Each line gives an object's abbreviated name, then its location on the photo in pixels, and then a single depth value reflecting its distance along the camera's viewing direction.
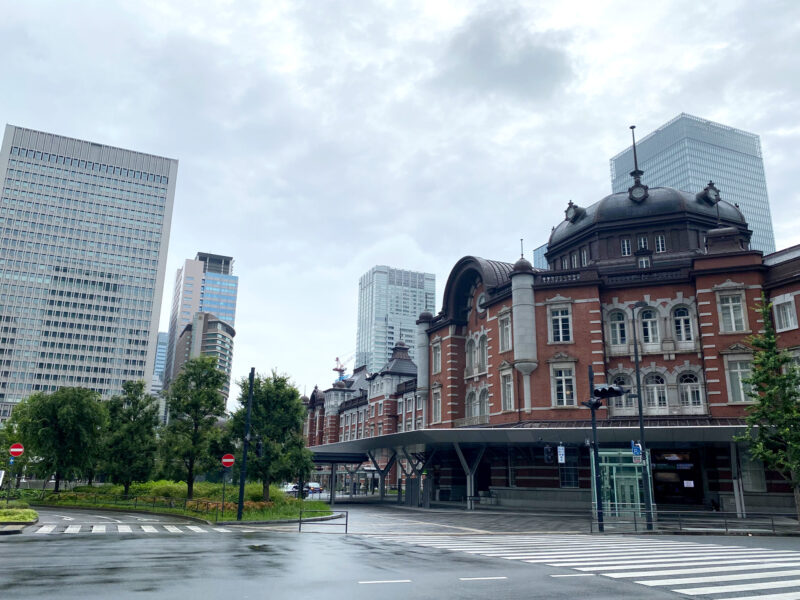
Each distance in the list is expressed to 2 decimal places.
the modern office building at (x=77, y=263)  131.38
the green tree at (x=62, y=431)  38.47
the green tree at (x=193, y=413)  36.03
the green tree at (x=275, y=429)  32.06
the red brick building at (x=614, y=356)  33.75
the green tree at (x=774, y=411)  25.88
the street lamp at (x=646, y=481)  25.09
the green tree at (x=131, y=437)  40.53
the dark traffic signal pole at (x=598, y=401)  24.58
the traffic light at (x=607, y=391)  24.52
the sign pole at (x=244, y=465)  26.89
